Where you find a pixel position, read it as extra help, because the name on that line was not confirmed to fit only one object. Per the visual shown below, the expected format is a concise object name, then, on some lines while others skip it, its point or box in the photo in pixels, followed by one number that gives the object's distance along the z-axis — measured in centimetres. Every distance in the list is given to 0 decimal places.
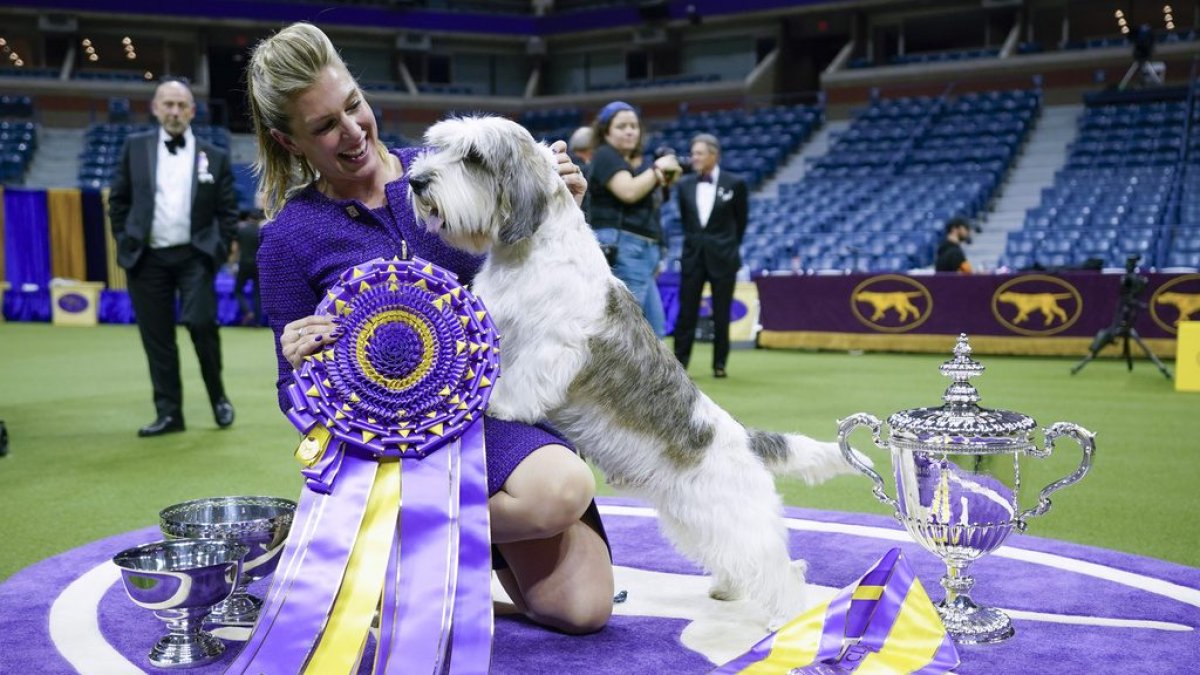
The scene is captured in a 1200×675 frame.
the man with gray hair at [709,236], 765
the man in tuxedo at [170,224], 529
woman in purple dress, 229
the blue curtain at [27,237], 1733
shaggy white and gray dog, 229
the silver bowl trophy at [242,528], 257
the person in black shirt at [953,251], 1005
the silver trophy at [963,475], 234
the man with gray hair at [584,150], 546
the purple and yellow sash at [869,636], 217
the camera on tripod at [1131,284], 804
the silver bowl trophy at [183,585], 224
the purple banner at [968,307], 880
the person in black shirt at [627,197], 516
